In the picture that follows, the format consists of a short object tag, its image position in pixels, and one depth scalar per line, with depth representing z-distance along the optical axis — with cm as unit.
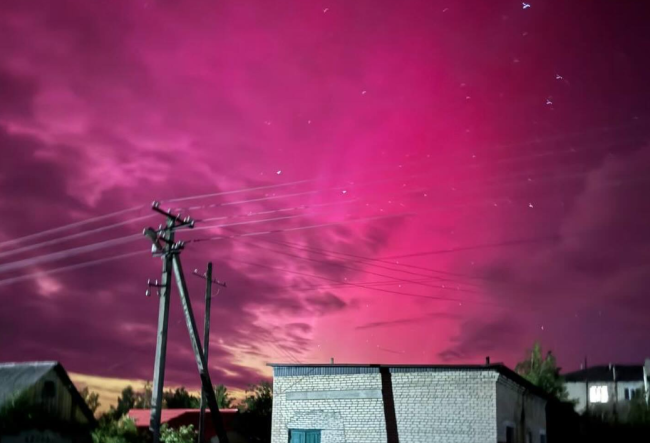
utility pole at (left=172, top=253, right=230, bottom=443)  2814
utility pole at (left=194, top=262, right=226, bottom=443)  3177
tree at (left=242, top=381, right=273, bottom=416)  4689
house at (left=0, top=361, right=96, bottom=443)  3133
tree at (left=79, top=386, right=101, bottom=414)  7243
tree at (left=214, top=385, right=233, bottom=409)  6406
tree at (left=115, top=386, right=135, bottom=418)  7719
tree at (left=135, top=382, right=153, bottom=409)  7498
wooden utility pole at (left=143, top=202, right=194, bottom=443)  2667
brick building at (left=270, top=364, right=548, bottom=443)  2538
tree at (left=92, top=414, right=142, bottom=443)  3009
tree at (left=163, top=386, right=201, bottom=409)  6347
